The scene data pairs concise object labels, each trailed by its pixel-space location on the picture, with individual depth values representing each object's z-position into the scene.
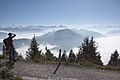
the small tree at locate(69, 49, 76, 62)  25.31
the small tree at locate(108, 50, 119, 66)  35.66
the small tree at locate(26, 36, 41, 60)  24.18
